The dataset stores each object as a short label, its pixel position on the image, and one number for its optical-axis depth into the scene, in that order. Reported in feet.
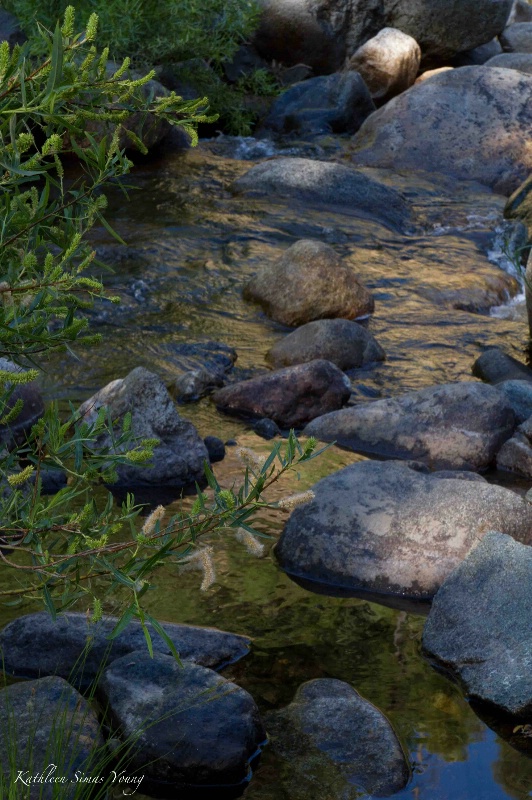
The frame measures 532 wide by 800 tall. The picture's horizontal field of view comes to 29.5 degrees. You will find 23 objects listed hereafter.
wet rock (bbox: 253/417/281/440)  19.95
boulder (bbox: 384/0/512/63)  58.80
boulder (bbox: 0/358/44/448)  18.16
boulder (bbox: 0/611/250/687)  11.78
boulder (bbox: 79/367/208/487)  17.60
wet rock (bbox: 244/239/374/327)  26.96
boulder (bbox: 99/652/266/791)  10.40
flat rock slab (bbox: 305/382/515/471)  19.44
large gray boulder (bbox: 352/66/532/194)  44.14
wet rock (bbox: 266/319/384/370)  23.88
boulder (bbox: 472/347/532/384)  23.36
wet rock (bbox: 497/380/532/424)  21.11
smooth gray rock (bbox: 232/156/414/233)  37.99
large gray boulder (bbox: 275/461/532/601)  14.58
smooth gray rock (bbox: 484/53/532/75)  55.06
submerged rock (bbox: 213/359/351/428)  20.92
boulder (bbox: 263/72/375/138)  50.34
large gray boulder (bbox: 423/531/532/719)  12.00
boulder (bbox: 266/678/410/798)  10.50
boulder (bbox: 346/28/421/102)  53.83
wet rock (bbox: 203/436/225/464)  18.54
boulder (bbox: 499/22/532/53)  70.08
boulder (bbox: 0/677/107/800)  9.37
